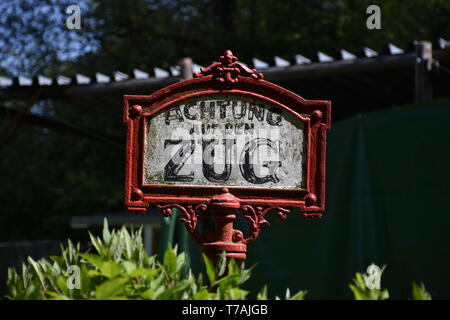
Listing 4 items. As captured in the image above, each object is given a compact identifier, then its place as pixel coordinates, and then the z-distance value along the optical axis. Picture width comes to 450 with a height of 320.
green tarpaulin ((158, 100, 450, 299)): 10.41
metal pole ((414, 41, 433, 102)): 13.83
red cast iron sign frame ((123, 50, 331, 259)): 4.28
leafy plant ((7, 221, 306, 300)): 3.38
